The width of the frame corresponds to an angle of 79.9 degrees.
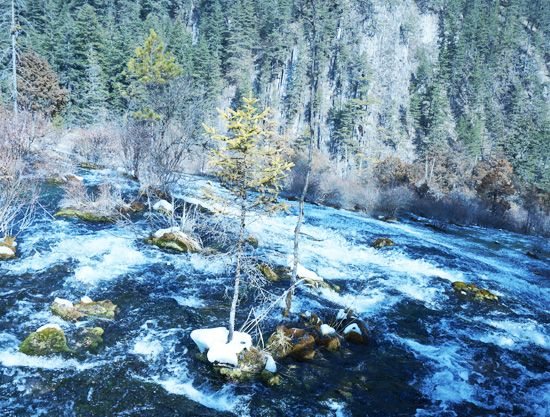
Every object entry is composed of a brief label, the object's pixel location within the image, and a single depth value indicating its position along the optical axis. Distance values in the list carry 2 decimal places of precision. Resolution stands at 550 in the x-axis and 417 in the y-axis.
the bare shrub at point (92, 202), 14.11
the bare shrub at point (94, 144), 26.83
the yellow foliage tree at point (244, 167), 5.68
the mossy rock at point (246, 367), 5.69
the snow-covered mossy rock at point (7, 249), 9.26
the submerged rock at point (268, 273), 10.26
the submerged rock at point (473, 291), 10.27
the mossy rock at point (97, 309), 7.14
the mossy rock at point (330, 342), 6.93
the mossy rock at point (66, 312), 6.86
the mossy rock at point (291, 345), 6.46
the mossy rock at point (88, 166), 25.67
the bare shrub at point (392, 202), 25.64
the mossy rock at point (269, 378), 5.62
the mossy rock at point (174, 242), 11.78
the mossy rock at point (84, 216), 13.84
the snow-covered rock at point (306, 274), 10.04
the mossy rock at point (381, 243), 15.11
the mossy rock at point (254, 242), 13.19
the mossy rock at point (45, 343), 5.70
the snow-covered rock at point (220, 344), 5.86
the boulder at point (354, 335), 7.34
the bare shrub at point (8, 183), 10.00
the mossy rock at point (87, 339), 6.07
